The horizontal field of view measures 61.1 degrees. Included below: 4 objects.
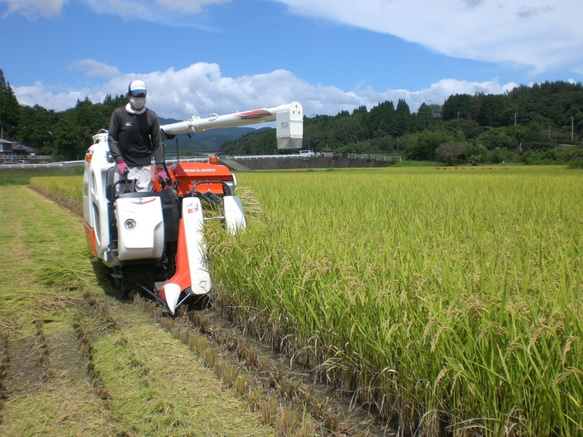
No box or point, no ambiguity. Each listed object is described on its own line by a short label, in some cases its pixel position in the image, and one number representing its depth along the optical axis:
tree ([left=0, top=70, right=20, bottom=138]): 95.19
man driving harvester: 4.96
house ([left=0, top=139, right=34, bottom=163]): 78.65
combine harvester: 4.49
